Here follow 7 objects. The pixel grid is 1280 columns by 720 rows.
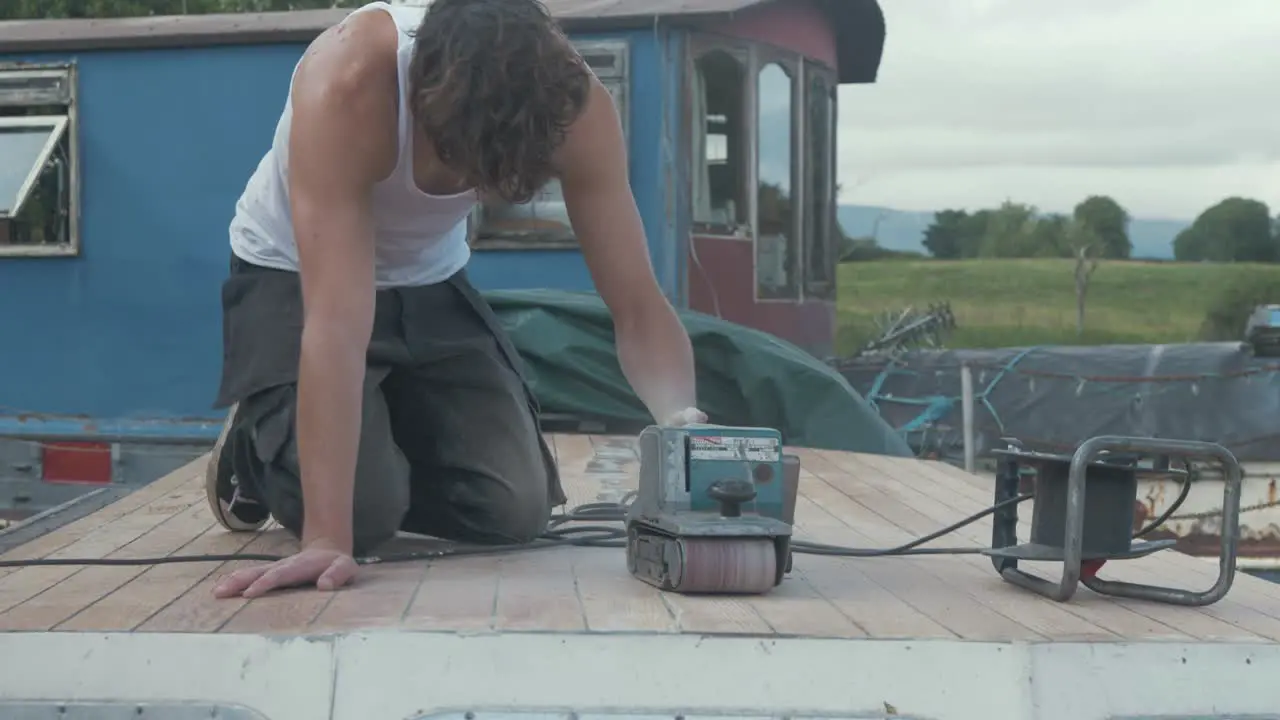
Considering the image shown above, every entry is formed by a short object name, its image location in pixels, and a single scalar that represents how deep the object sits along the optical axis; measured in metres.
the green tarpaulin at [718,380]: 4.98
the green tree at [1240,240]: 35.91
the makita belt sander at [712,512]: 2.06
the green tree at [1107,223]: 34.69
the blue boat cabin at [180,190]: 5.65
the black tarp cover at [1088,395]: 6.27
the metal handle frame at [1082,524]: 1.96
